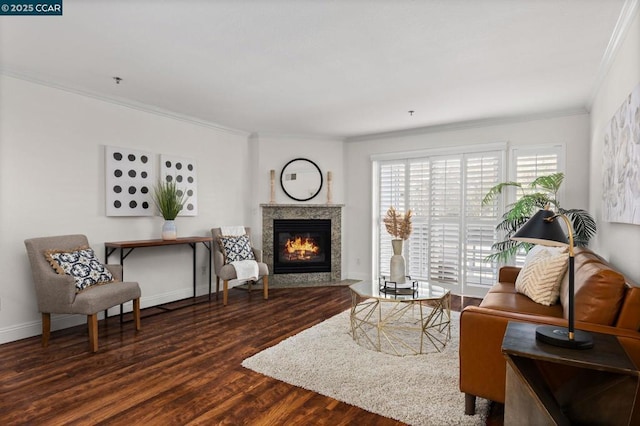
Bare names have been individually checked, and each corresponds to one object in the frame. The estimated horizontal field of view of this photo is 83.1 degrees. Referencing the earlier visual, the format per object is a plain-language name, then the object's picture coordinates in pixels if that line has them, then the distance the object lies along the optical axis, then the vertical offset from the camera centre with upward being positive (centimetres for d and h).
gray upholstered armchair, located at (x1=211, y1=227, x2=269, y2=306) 465 -80
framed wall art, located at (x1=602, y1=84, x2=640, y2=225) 213 +32
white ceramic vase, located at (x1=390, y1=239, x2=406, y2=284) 371 -58
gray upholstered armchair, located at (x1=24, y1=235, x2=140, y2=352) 308 -75
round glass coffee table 313 -120
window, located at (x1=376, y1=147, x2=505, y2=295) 505 -4
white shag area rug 217 -121
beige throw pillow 264 -51
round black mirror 597 +49
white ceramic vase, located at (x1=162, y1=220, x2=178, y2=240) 436 -27
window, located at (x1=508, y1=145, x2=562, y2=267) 461 +58
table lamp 162 -17
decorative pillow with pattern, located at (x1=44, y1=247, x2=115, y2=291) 325 -55
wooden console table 391 -41
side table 151 -82
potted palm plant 374 -4
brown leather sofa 180 -60
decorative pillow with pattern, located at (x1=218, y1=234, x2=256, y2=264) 485 -56
